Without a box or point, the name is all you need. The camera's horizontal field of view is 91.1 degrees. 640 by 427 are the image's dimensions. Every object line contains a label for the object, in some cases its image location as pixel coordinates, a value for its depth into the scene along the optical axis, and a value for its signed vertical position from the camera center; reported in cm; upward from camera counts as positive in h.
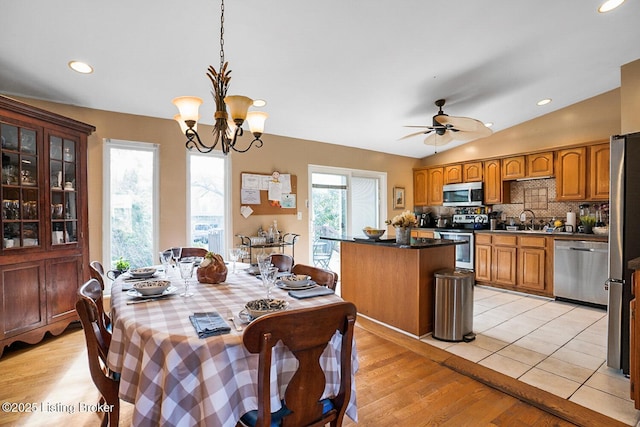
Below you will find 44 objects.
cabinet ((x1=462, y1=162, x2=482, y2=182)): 544 +69
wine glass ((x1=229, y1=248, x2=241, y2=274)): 227 -31
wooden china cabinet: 266 -8
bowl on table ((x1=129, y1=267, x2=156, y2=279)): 212 -42
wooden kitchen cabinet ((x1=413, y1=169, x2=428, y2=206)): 632 +49
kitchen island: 303 -70
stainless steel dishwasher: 380 -75
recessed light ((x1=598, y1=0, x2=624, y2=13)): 245 +163
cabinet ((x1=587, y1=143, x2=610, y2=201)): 403 +50
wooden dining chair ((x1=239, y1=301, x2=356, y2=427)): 103 -53
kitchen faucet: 498 -8
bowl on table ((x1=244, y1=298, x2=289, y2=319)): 134 -43
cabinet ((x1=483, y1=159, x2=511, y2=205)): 515 +43
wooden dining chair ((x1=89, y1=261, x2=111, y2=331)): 201 -41
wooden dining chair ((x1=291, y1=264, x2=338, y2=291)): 196 -42
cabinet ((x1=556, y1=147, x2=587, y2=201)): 424 +51
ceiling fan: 340 +96
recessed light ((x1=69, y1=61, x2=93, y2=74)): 266 +125
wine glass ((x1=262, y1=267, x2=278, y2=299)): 166 -35
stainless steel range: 515 -36
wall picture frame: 614 +26
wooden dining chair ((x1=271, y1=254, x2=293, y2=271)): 257 -41
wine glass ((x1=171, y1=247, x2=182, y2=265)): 212 -32
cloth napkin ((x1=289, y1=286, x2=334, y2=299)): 170 -45
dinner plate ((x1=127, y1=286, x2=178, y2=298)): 167 -45
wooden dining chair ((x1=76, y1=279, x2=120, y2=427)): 132 -60
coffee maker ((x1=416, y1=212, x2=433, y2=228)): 629 -18
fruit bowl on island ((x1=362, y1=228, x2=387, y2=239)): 351 -24
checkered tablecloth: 108 -59
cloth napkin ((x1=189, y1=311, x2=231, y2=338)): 119 -45
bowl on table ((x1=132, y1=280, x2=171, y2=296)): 168 -42
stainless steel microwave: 538 +30
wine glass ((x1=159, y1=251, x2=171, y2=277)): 212 -31
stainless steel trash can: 291 -90
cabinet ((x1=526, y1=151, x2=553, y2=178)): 457 +69
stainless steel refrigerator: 224 -17
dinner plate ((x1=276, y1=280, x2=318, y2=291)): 186 -45
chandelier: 190 +62
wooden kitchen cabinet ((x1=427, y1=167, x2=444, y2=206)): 605 +50
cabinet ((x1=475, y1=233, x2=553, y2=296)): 434 -76
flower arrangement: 318 -10
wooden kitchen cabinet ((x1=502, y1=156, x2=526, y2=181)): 486 +68
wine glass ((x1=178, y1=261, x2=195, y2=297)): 175 -34
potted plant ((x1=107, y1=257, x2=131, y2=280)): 329 -57
